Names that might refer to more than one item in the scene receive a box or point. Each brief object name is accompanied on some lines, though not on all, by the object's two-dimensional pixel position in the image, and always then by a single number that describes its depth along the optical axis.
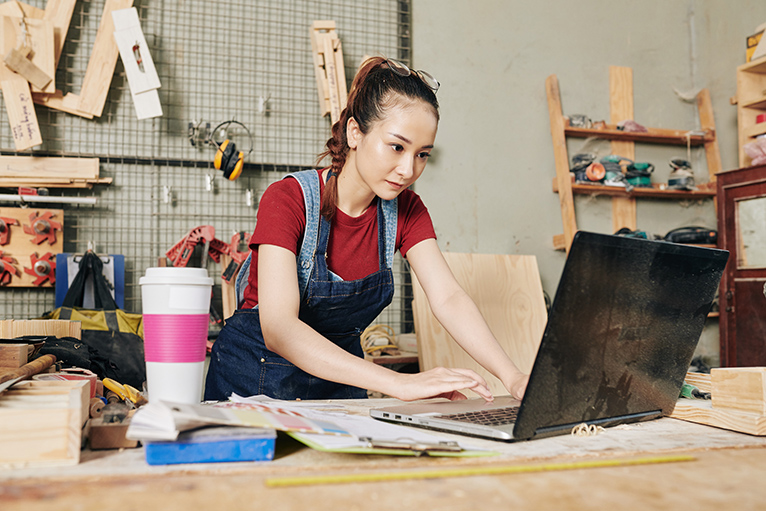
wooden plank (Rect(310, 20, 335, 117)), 3.15
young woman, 1.22
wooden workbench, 0.54
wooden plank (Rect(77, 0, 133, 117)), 2.94
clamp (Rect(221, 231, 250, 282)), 2.91
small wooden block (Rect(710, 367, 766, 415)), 0.91
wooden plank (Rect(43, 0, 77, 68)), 2.91
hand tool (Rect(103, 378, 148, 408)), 0.98
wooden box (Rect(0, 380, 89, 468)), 0.64
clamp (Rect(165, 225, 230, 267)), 2.89
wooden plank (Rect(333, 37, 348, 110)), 3.10
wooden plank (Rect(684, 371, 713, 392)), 1.20
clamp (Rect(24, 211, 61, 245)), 2.77
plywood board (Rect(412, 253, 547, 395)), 2.69
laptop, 0.75
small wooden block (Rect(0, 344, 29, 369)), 1.00
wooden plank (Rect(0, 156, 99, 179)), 2.80
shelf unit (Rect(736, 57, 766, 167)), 3.18
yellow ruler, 0.59
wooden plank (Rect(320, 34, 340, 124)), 3.10
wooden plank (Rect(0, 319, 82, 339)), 1.61
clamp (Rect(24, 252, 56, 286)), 2.77
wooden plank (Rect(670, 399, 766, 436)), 0.90
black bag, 2.49
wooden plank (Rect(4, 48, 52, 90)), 2.73
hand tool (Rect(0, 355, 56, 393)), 0.81
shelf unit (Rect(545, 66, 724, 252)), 3.44
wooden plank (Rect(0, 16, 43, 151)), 2.80
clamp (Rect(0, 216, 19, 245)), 2.74
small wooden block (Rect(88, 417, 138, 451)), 0.73
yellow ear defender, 2.93
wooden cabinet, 2.86
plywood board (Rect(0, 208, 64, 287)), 2.77
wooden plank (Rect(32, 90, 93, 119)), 2.90
